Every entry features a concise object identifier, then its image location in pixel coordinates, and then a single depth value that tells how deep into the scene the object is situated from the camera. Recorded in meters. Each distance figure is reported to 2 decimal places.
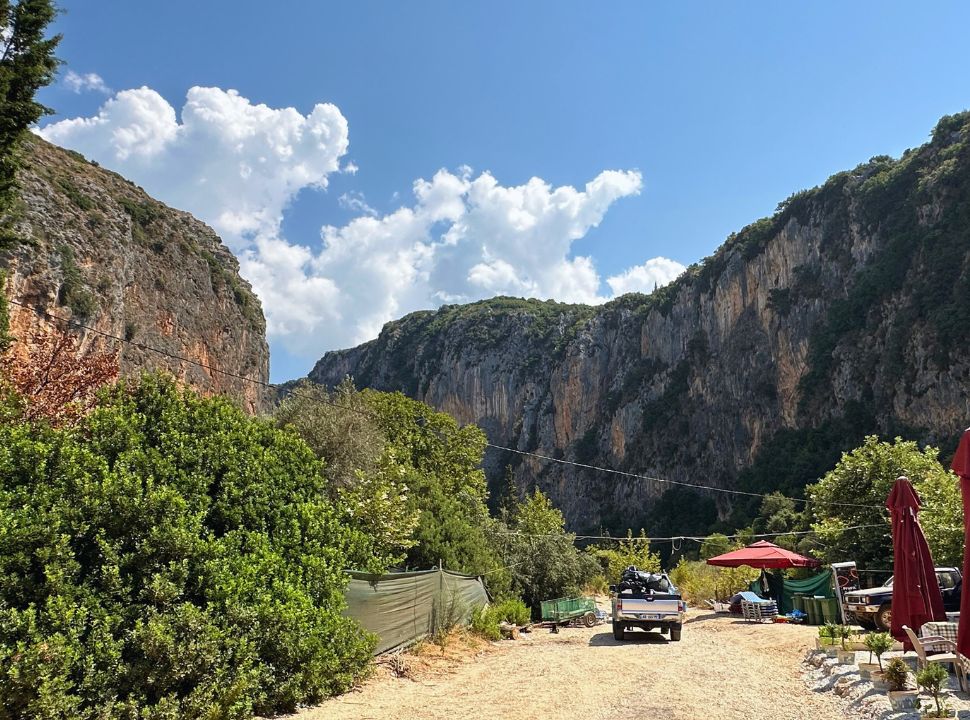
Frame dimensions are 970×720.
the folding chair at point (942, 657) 6.51
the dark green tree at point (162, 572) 5.73
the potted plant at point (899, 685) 6.33
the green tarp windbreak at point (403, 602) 9.72
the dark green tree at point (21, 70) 10.72
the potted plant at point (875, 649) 7.46
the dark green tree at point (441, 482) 15.60
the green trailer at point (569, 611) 19.22
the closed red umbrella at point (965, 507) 6.34
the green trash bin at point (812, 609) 17.03
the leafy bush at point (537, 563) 22.66
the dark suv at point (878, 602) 12.08
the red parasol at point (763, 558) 19.42
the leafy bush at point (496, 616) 14.66
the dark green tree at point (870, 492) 18.56
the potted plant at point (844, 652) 9.02
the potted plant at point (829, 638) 10.10
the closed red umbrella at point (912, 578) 8.96
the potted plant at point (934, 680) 5.47
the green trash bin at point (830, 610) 15.84
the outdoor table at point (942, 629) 7.69
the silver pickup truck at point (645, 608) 14.01
